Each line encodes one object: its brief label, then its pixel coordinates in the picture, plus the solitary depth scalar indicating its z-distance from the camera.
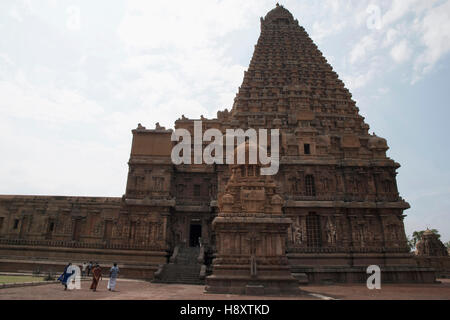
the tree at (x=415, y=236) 81.24
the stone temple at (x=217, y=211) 28.86
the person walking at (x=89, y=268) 25.58
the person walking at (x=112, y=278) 16.14
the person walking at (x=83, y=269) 26.62
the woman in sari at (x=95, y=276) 15.90
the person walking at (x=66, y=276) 15.30
